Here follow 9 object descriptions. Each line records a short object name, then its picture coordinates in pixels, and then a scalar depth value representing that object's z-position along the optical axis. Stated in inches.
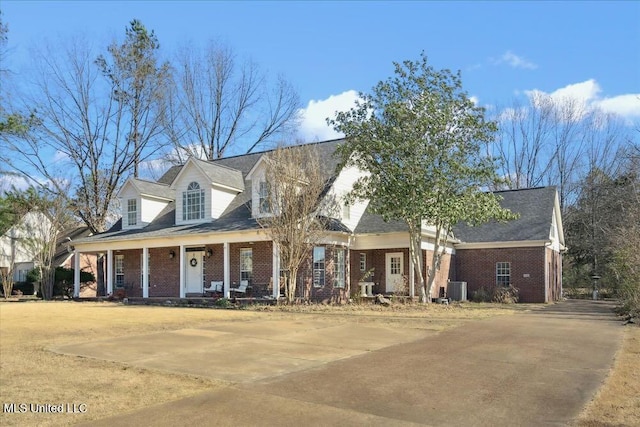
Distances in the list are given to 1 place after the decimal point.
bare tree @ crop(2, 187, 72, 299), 1246.9
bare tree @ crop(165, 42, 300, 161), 1680.6
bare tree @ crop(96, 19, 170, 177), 1512.1
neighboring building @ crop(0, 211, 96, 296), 1325.0
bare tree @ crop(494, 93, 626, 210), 1732.3
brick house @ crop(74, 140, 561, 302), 908.6
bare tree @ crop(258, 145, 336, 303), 794.8
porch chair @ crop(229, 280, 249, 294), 903.1
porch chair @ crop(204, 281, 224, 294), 937.3
